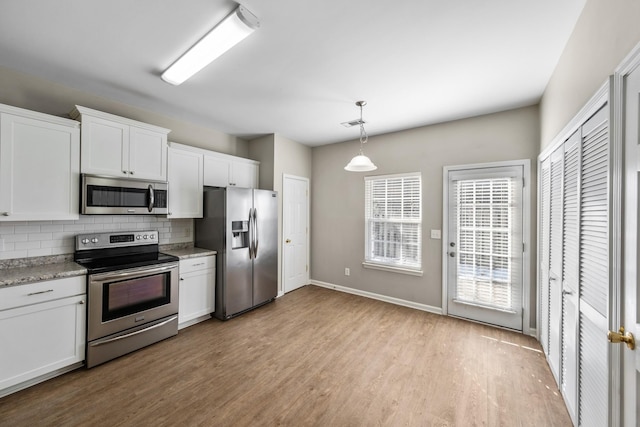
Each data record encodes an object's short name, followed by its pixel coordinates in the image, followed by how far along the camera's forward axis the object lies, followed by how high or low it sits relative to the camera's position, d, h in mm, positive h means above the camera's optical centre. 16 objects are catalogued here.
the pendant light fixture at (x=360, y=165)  2791 +544
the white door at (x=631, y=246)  1016 -126
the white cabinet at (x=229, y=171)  3646 +641
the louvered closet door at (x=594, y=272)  1264 -311
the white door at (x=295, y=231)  4438 -326
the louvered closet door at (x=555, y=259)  2027 -373
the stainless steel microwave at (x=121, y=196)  2521 +164
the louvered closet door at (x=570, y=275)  1671 -421
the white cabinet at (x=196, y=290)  3080 -994
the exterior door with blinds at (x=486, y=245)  3088 -395
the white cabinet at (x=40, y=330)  1936 -984
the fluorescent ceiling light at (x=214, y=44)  1668 +1262
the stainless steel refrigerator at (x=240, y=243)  3361 -443
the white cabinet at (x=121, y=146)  2523 +708
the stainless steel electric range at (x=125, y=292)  2336 -825
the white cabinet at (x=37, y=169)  2109 +367
